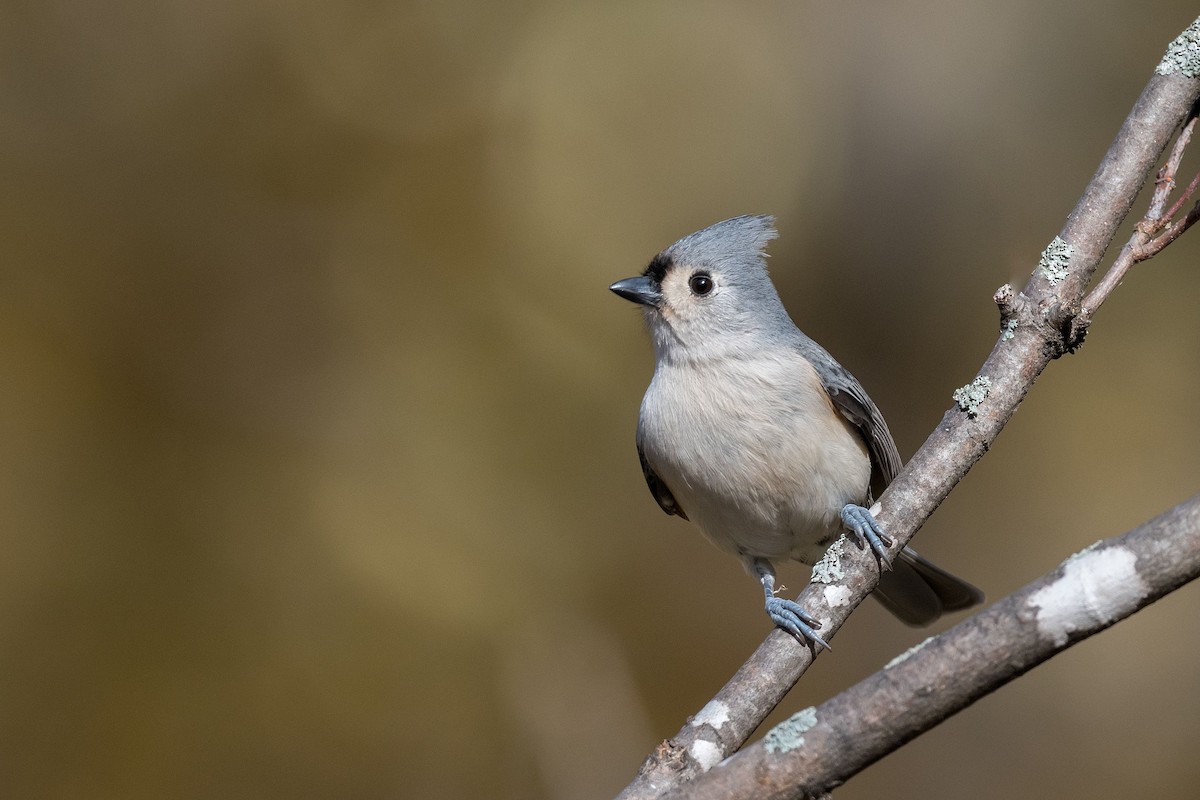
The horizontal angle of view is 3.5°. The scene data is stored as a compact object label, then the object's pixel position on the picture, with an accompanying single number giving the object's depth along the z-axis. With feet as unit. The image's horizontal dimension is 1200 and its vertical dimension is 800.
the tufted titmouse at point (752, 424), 15.96
